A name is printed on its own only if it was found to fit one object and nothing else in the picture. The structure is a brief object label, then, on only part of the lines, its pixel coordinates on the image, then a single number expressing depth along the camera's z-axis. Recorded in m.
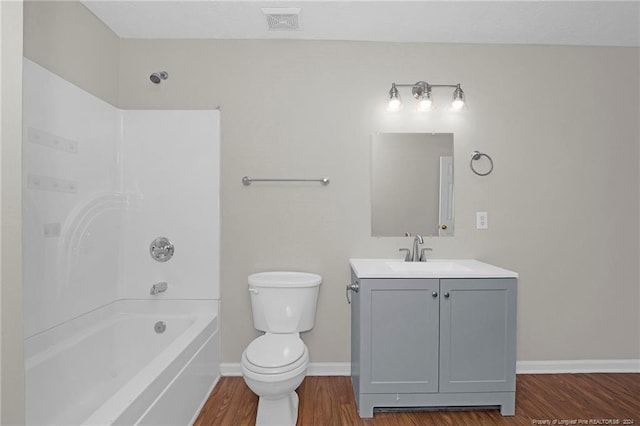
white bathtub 1.40
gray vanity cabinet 1.92
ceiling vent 2.06
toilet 1.69
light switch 2.44
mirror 2.42
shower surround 1.59
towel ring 2.43
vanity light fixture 2.30
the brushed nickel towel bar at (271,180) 2.38
